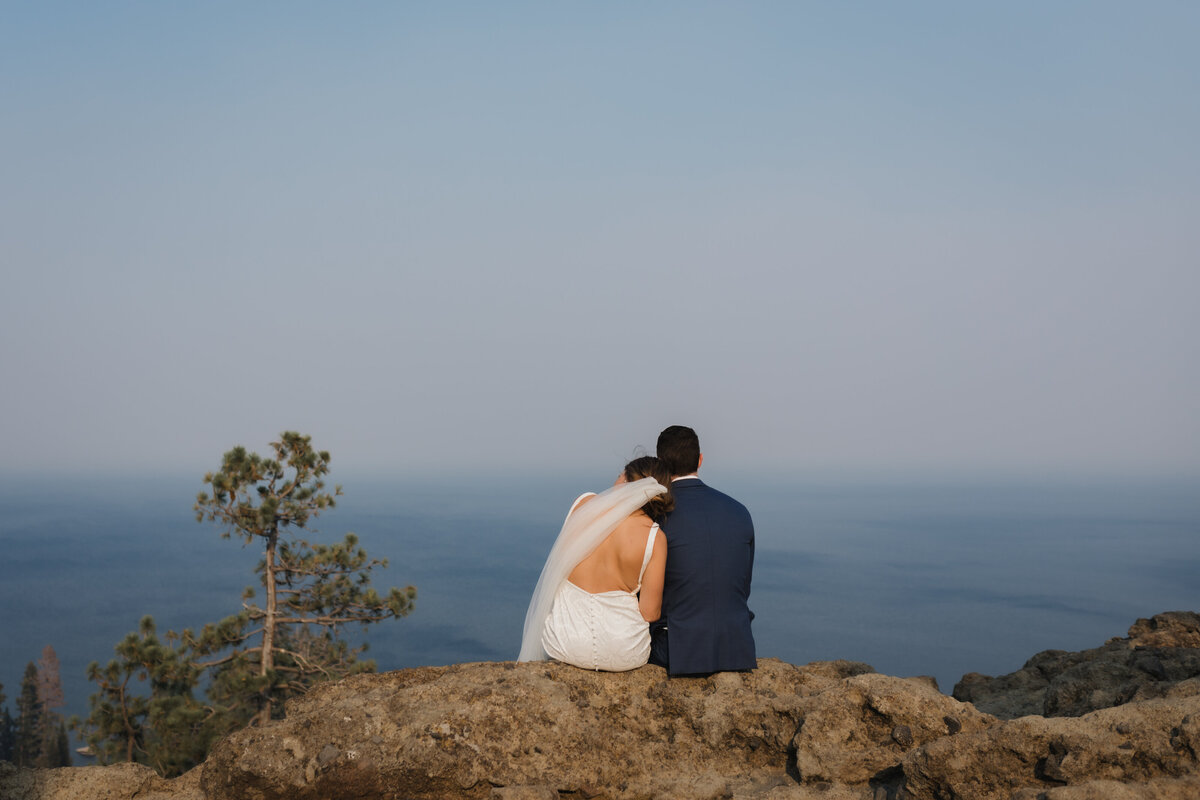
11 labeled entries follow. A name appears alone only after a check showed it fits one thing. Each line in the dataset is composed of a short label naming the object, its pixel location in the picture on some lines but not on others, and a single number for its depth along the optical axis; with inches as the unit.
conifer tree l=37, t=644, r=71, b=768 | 1453.0
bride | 197.5
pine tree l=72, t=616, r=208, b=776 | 612.4
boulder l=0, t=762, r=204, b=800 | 169.9
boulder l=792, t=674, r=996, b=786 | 159.9
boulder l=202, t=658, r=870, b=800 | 159.0
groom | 196.5
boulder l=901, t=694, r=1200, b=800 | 133.1
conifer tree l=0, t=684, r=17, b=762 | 1681.8
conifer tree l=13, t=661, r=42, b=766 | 1631.4
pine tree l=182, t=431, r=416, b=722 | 698.2
